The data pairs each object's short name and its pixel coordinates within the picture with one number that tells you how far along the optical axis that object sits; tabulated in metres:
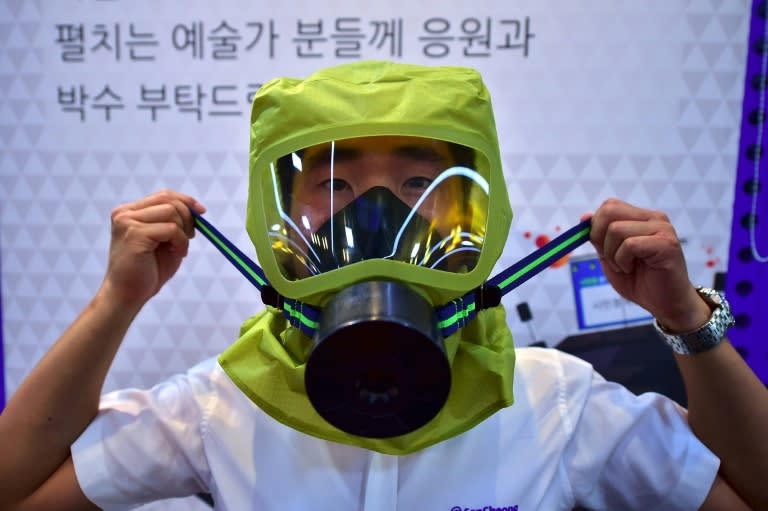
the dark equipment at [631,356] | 1.43
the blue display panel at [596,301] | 1.41
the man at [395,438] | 0.90
